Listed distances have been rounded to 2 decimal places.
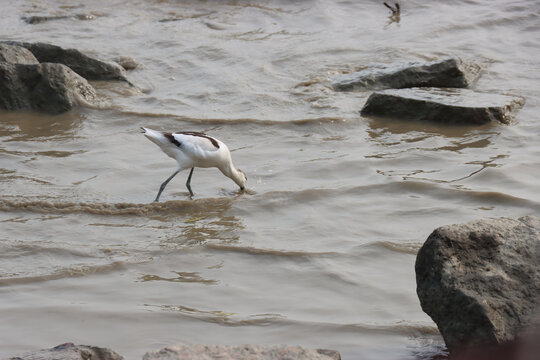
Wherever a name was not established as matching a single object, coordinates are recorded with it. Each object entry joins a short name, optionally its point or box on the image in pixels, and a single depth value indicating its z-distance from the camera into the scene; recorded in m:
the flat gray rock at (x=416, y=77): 20.53
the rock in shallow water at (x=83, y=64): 21.75
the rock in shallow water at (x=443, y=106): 18.28
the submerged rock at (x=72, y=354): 7.36
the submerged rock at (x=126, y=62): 23.33
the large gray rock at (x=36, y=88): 19.08
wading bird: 14.55
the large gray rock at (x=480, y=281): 7.89
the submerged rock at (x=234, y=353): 7.18
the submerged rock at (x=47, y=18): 28.81
